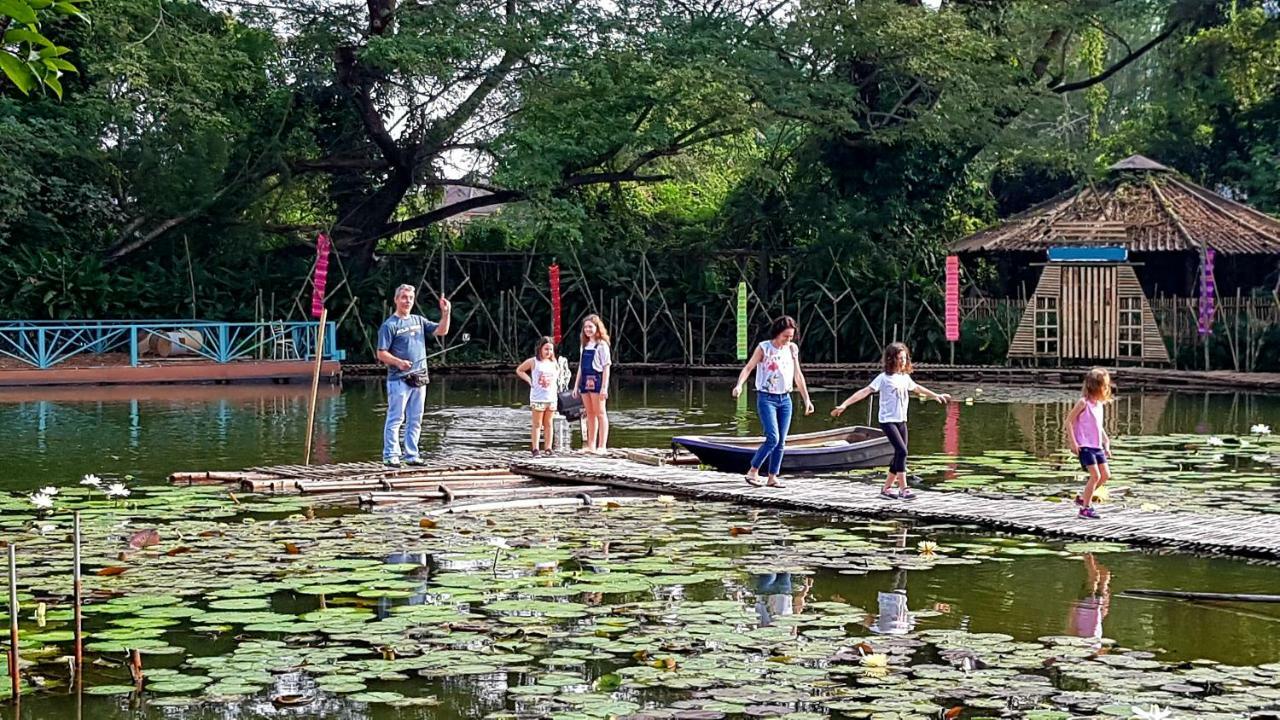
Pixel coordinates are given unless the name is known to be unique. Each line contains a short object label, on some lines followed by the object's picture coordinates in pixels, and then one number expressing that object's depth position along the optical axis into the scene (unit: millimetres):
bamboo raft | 11938
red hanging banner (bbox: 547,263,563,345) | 29547
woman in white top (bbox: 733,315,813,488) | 11883
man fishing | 12883
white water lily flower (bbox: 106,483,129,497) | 10523
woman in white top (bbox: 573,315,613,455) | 14109
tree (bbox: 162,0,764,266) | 27219
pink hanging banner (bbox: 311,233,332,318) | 27609
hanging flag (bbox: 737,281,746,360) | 29266
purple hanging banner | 27000
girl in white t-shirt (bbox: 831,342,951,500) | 11445
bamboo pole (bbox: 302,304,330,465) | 13205
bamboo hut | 28188
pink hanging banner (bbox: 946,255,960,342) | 28203
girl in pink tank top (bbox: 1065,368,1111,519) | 10477
